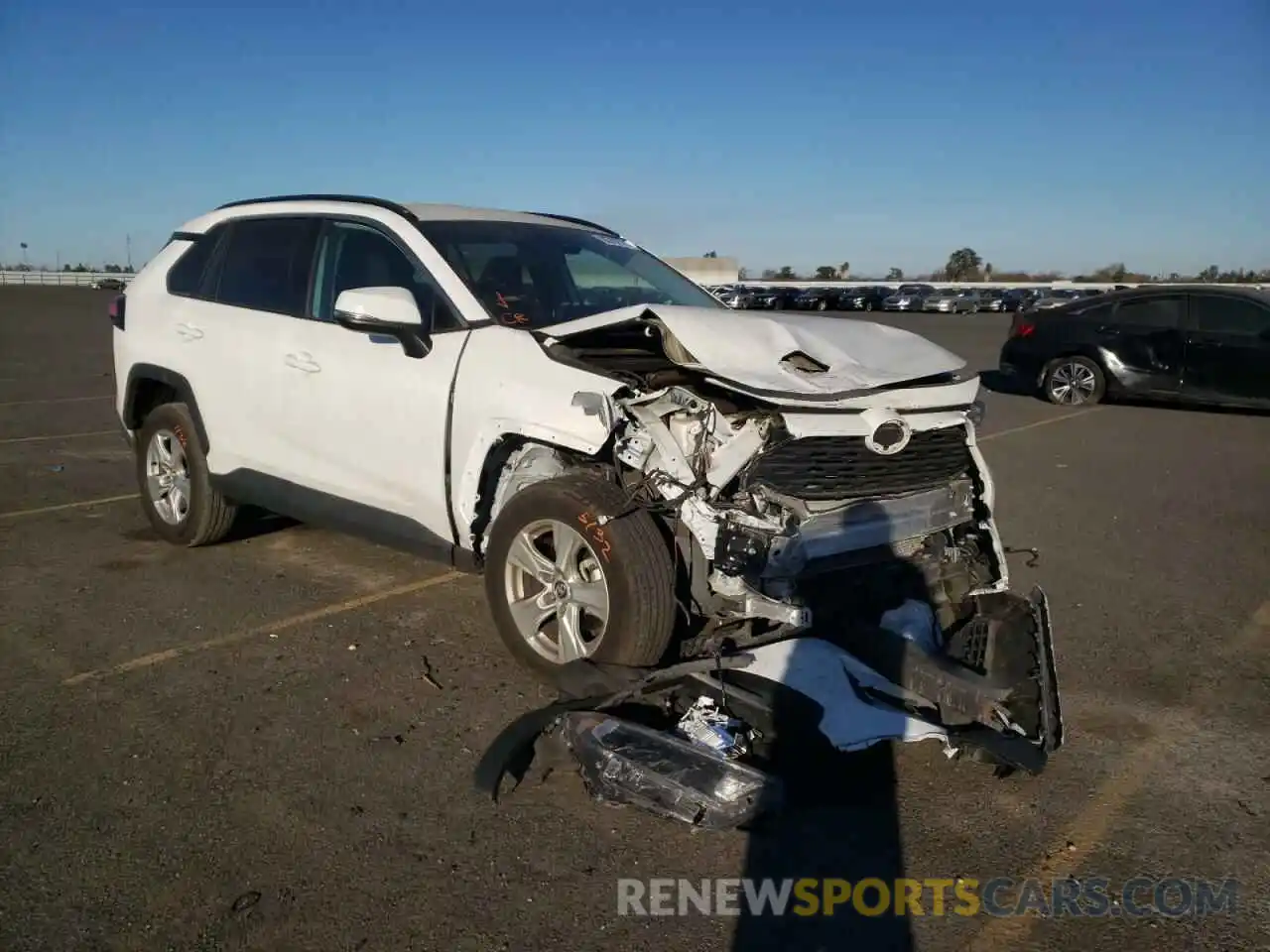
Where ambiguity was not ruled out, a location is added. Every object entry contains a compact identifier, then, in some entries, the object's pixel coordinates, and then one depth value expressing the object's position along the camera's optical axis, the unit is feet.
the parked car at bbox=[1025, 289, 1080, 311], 156.56
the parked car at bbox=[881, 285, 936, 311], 169.37
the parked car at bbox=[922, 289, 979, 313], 165.34
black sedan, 41.22
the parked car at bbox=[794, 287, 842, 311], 174.09
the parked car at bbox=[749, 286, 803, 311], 172.04
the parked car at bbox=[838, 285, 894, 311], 172.04
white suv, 12.61
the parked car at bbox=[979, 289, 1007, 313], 171.32
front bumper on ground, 10.57
